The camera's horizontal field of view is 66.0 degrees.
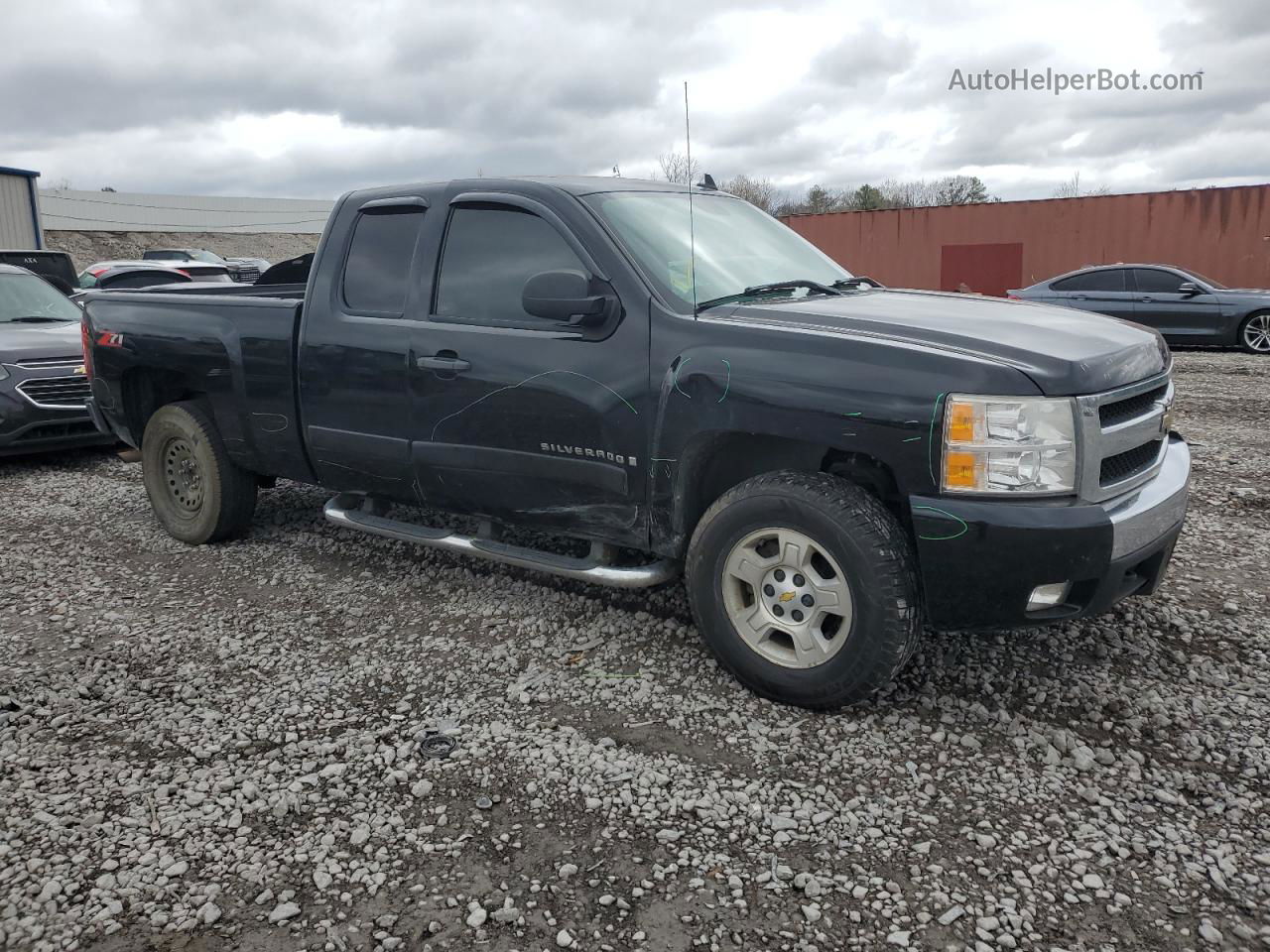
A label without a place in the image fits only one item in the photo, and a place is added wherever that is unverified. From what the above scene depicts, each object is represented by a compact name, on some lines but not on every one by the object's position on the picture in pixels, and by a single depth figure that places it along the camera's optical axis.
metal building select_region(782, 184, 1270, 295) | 19.36
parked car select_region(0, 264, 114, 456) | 7.48
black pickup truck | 3.04
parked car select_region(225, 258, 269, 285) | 25.05
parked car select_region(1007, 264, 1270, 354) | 13.41
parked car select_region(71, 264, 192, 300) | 15.80
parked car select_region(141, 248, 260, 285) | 31.33
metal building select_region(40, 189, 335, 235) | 48.25
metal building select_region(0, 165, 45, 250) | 30.55
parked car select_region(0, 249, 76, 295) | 12.08
